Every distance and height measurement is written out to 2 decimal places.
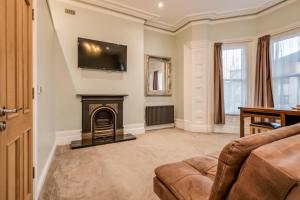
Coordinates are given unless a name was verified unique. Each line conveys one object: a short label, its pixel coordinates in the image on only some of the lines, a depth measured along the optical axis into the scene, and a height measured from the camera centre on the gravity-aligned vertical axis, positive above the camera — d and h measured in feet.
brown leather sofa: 1.52 -0.78
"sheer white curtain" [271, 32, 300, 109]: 11.10 +2.16
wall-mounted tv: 11.39 +3.34
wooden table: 8.09 -0.85
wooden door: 3.12 +0.04
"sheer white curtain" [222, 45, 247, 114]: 13.93 +2.02
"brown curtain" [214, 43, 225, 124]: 13.92 +0.87
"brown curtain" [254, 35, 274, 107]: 12.02 +1.75
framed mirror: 15.37 +2.32
